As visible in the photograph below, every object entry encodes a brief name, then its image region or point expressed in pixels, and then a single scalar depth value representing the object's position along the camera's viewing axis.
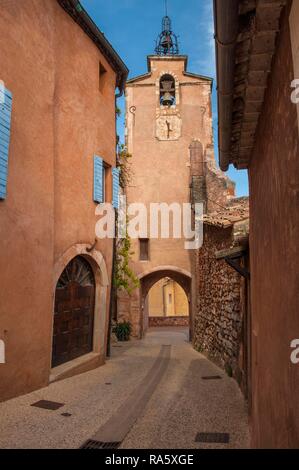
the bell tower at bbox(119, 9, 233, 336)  17.84
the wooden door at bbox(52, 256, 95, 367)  8.23
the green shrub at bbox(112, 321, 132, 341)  17.06
